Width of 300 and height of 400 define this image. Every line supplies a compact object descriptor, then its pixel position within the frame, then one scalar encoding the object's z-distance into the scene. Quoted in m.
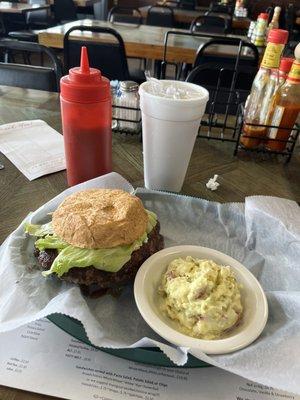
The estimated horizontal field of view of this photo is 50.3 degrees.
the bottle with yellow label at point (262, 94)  0.80
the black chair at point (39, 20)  4.86
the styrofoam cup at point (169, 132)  0.69
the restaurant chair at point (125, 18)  3.96
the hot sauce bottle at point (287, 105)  0.86
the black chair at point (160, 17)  4.61
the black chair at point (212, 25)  3.69
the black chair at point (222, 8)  5.00
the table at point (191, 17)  4.71
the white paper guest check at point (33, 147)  0.88
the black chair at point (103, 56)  2.16
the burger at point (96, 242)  0.54
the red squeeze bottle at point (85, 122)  0.66
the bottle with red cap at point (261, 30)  2.65
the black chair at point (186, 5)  5.91
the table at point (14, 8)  3.80
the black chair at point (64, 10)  5.48
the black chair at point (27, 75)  1.47
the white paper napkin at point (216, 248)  0.46
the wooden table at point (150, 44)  2.52
